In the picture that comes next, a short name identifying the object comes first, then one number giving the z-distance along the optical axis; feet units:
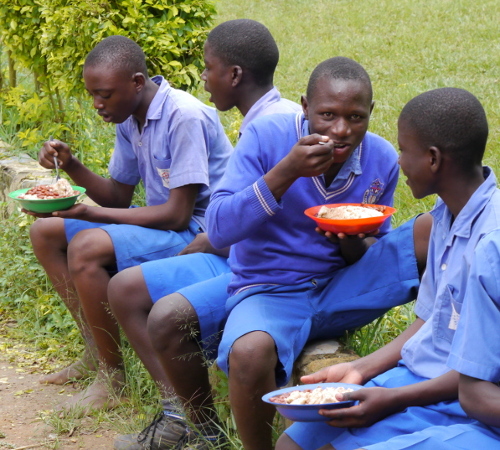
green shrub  16.74
